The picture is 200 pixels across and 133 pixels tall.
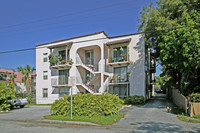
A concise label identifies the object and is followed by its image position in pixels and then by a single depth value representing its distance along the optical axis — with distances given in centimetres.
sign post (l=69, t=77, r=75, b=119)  1036
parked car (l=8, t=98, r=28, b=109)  1880
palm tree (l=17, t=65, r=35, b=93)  3808
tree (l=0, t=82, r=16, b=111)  1719
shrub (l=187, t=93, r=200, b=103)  1134
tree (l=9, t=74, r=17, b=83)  4095
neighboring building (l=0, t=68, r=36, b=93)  4134
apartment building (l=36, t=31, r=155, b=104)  2064
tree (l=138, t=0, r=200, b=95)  1184
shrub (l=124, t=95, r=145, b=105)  1892
